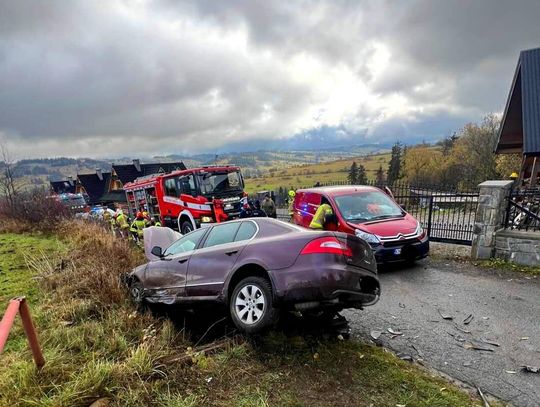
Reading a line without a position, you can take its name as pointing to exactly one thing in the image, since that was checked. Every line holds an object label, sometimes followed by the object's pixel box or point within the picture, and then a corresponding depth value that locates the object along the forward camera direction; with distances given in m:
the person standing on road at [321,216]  7.90
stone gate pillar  7.42
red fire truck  12.42
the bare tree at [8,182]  17.55
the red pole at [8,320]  2.21
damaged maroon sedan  3.67
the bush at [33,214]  14.17
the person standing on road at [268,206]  14.62
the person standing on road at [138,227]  12.61
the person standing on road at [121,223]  12.32
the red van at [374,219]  7.16
